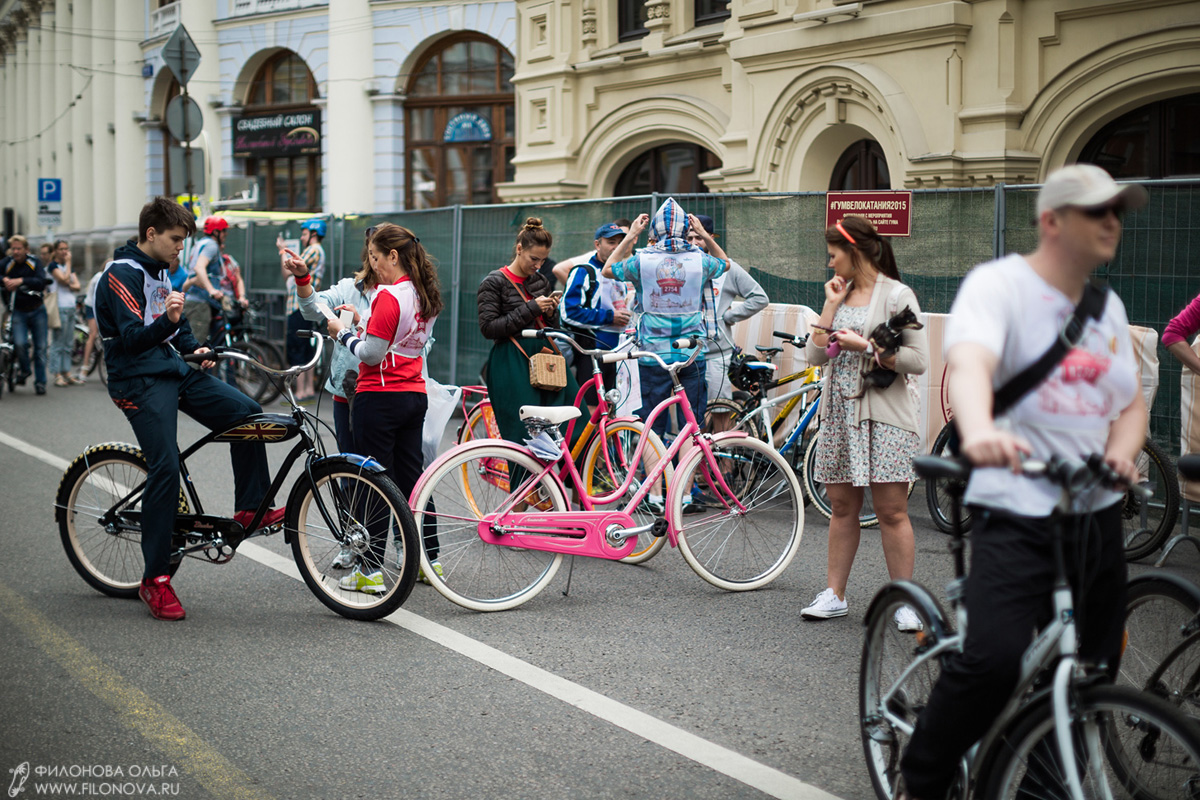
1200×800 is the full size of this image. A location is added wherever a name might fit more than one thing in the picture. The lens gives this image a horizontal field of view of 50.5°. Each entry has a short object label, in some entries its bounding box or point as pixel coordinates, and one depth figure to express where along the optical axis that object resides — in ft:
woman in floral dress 18.04
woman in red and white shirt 19.69
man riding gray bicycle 9.55
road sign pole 51.29
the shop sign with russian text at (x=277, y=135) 111.55
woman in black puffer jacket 25.21
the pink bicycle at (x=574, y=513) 19.79
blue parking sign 88.84
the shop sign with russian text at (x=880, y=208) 30.91
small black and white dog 17.65
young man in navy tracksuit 19.08
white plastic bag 22.41
